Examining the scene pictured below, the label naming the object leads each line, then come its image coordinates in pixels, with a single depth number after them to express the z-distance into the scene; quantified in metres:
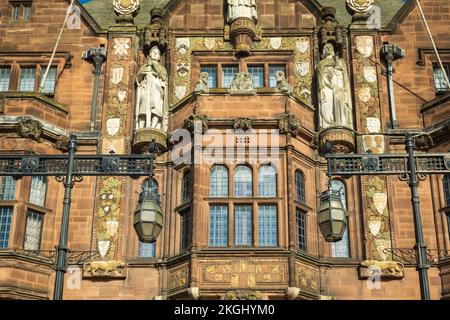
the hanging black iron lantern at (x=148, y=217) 13.11
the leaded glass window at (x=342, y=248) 21.24
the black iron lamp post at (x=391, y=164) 13.90
